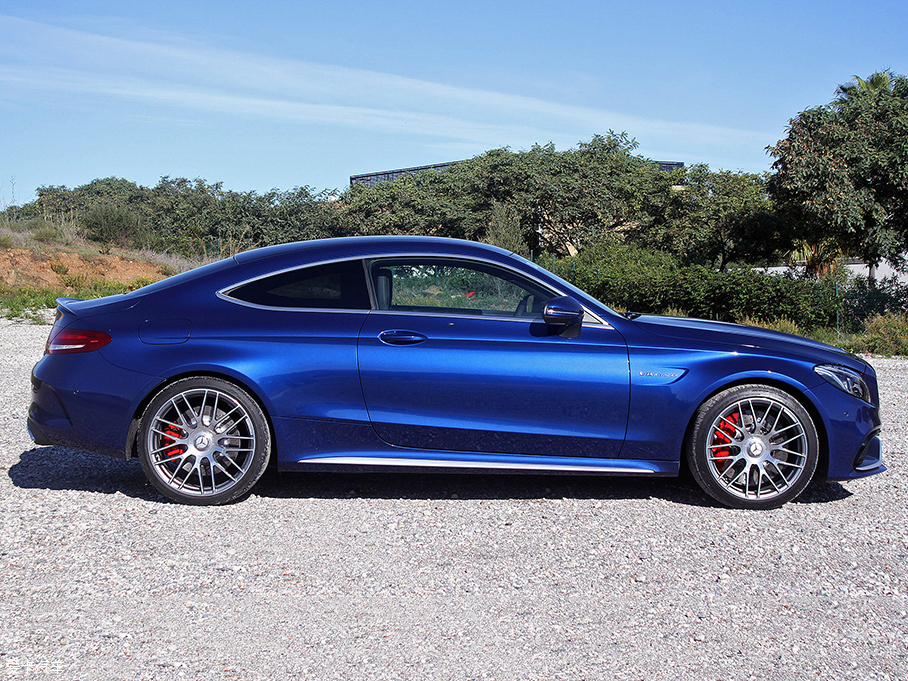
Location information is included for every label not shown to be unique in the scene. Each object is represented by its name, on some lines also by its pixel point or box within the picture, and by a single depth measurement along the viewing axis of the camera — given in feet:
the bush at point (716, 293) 47.73
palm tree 108.06
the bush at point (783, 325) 46.76
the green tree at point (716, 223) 107.86
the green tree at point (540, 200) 126.62
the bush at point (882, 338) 42.52
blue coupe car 14.75
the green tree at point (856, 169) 59.00
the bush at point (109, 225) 101.04
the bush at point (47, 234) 82.99
